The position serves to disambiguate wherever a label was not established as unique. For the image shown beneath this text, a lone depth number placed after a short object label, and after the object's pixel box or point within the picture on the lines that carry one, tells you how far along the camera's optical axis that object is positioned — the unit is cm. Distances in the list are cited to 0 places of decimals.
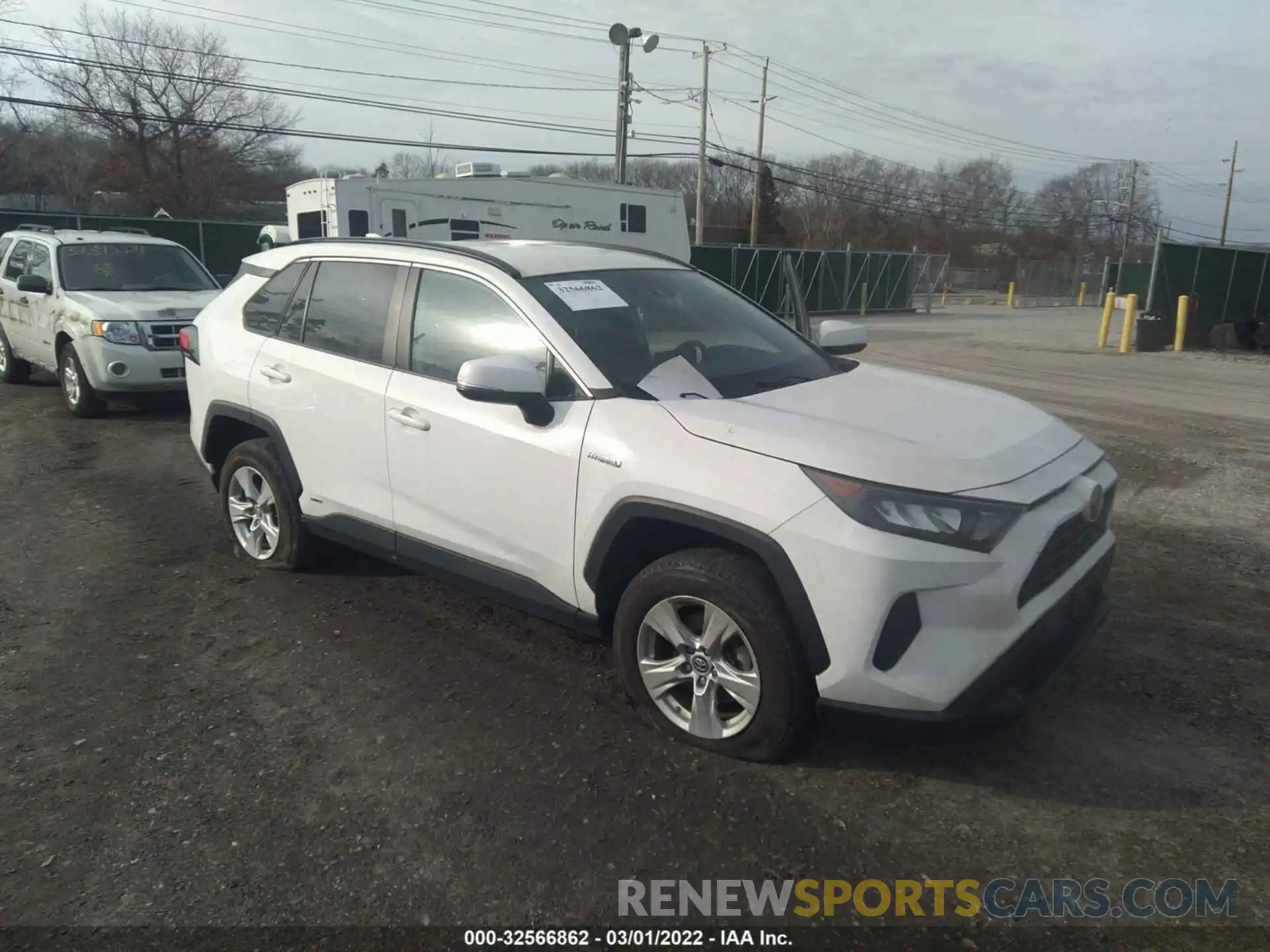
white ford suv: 883
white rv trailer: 1526
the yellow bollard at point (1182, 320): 1938
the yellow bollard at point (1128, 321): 1933
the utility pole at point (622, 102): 2548
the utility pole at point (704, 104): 4006
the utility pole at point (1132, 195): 7211
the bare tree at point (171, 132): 4725
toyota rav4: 291
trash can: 1947
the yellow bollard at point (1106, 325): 2020
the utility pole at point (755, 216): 5412
